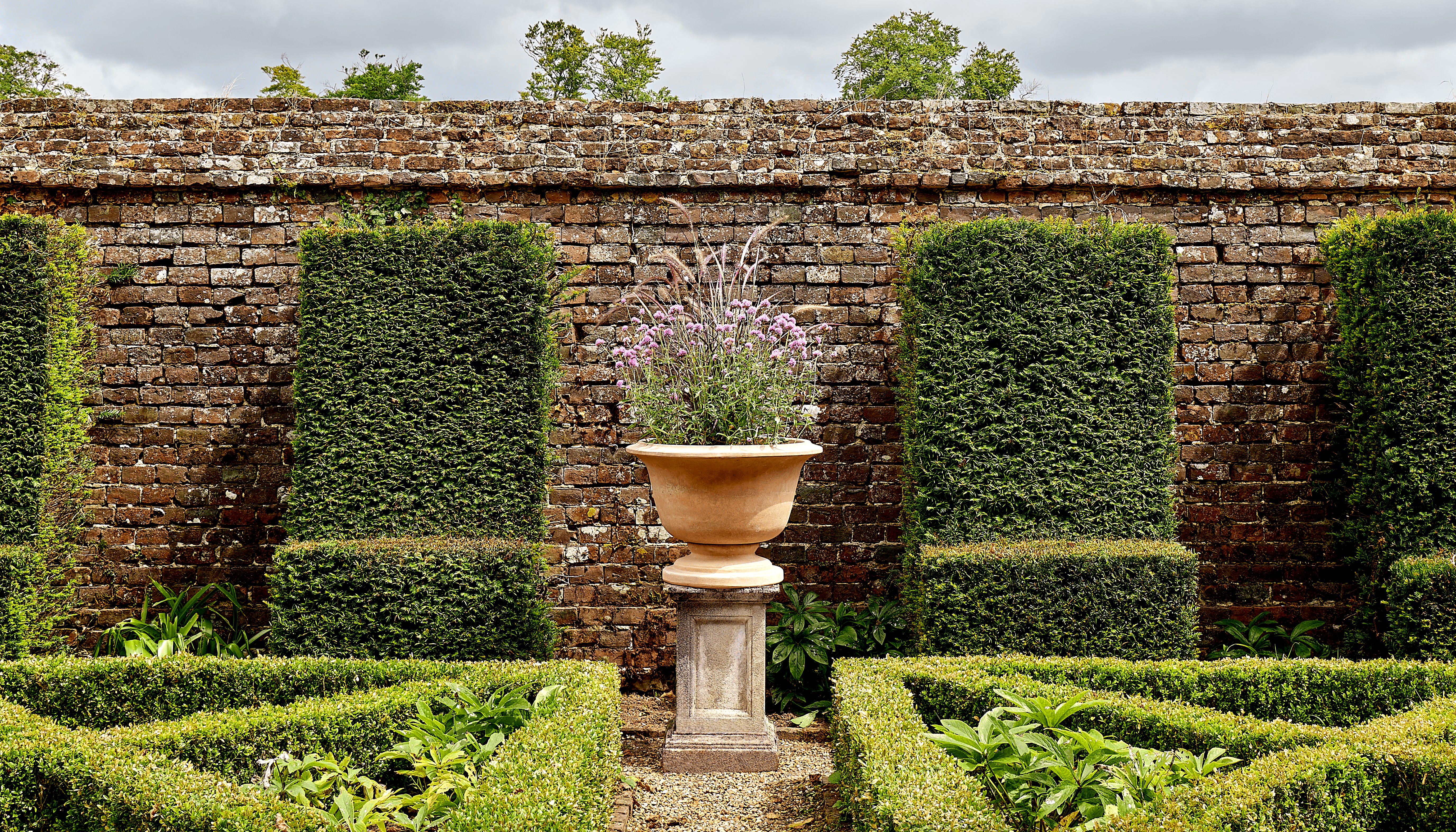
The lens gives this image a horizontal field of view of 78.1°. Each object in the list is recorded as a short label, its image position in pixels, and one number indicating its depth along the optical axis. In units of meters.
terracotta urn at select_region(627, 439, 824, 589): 3.80
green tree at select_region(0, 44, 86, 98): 19.80
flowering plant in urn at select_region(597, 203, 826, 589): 3.84
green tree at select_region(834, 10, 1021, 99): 18.30
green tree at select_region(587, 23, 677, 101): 19.50
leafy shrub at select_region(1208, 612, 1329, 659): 5.07
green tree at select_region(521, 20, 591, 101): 19.34
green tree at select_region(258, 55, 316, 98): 16.97
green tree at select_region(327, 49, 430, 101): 17.98
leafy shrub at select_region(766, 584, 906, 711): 4.82
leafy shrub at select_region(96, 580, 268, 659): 4.90
